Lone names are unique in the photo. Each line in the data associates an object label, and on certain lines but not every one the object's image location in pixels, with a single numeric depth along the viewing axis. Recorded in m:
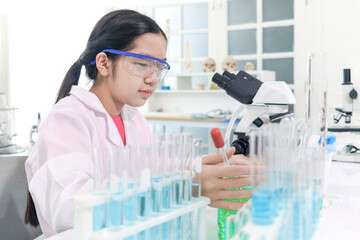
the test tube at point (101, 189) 0.54
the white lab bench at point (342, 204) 0.90
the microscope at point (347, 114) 1.99
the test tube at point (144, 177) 0.58
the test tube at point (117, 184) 0.55
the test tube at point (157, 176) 0.60
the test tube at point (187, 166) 0.66
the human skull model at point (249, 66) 4.33
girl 0.85
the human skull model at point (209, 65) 4.54
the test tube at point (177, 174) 0.64
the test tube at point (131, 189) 0.56
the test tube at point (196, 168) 0.68
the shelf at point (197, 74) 4.19
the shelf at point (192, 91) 4.46
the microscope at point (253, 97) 1.12
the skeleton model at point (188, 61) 4.74
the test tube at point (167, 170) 0.62
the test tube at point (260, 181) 0.51
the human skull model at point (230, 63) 4.34
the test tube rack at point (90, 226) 0.52
